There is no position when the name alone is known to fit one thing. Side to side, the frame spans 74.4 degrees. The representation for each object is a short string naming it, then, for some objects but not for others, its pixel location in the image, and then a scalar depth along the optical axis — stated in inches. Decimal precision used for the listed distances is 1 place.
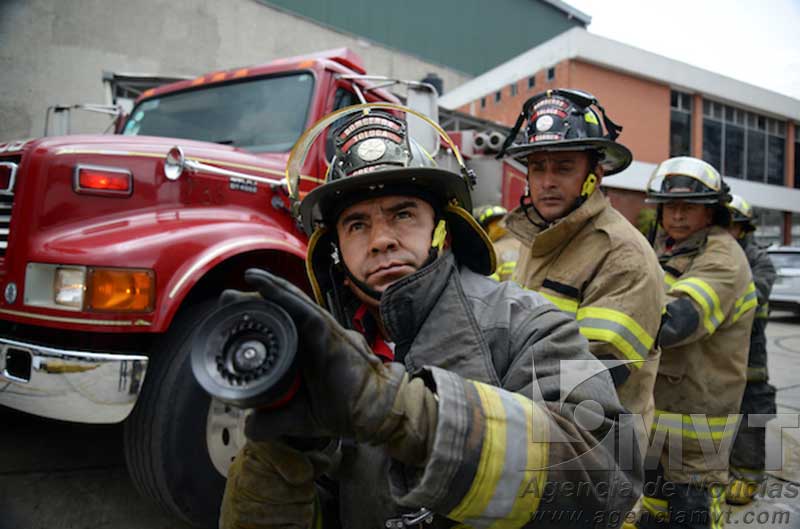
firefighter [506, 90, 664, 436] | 70.1
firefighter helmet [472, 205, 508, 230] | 200.5
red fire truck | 86.4
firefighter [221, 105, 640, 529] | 33.9
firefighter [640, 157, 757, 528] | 98.4
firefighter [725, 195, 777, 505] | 129.3
